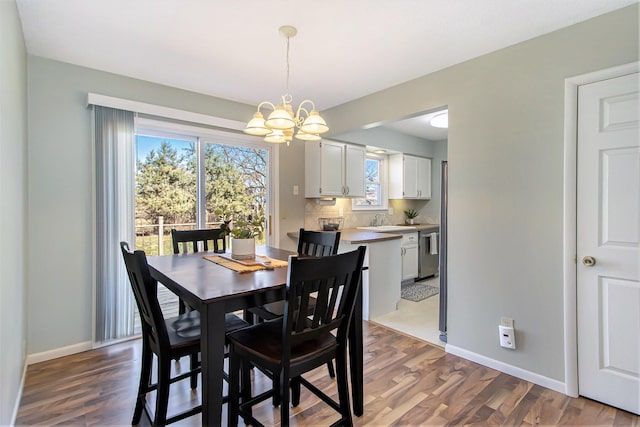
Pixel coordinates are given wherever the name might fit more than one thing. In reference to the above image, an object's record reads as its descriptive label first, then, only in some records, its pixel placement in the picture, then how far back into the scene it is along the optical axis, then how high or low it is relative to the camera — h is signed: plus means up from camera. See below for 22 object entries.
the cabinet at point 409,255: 4.79 -0.66
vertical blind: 2.74 -0.01
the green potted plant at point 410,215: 5.85 -0.04
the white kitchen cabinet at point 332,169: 4.07 +0.59
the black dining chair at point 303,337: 1.40 -0.64
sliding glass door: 3.12 +0.36
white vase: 2.18 -0.24
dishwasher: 5.14 -0.66
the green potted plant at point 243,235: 2.18 -0.15
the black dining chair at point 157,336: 1.48 -0.64
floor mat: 4.30 -1.13
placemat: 1.91 -0.33
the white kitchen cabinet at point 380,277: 3.47 -0.73
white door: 1.90 -0.19
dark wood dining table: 1.38 -0.40
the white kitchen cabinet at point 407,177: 5.43 +0.63
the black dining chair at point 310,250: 2.09 -0.29
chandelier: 1.93 +0.57
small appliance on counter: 4.35 -0.15
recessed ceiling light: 3.84 +1.17
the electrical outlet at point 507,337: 2.35 -0.93
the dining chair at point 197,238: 2.62 -0.21
